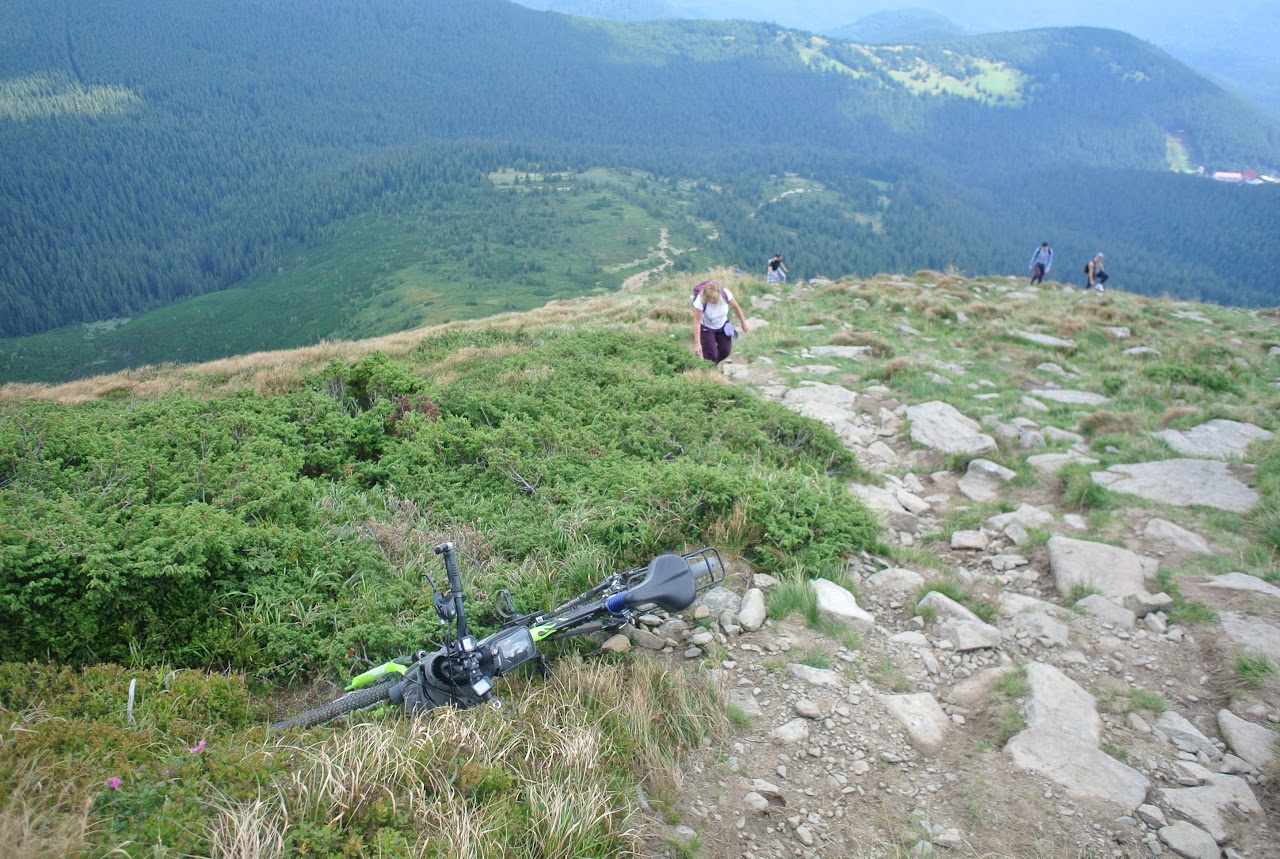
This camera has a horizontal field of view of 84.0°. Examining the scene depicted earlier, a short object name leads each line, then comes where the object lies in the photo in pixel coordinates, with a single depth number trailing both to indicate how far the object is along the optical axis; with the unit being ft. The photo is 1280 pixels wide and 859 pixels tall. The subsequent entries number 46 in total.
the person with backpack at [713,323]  35.06
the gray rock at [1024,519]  21.83
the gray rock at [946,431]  28.22
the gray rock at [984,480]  24.81
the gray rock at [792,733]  13.57
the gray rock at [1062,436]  28.96
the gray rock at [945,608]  17.07
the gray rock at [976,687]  14.88
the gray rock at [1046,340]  45.75
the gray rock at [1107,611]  16.89
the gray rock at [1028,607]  17.39
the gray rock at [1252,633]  15.35
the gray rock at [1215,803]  11.71
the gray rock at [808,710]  14.11
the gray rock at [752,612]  16.78
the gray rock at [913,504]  23.88
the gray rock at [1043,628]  16.43
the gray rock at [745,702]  14.29
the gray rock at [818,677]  14.96
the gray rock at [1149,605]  17.20
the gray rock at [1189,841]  11.15
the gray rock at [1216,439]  26.73
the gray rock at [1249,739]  12.87
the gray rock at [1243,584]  17.21
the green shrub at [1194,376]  36.63
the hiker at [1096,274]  78.89
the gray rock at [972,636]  16.25
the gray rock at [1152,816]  11.67
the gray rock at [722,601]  17.44
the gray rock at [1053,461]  25.95
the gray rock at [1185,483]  22.45
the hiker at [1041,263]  80.28
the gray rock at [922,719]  13.62
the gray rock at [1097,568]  18.17
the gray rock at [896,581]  18.61
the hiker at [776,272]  78.69
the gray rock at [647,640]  16.48
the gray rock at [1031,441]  28.50
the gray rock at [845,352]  41.86
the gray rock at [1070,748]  12.37
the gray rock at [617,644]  15.93
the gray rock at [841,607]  16.90
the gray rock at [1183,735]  13.23
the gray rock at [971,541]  21.02
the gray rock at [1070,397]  34.63
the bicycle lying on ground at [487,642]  12.53
